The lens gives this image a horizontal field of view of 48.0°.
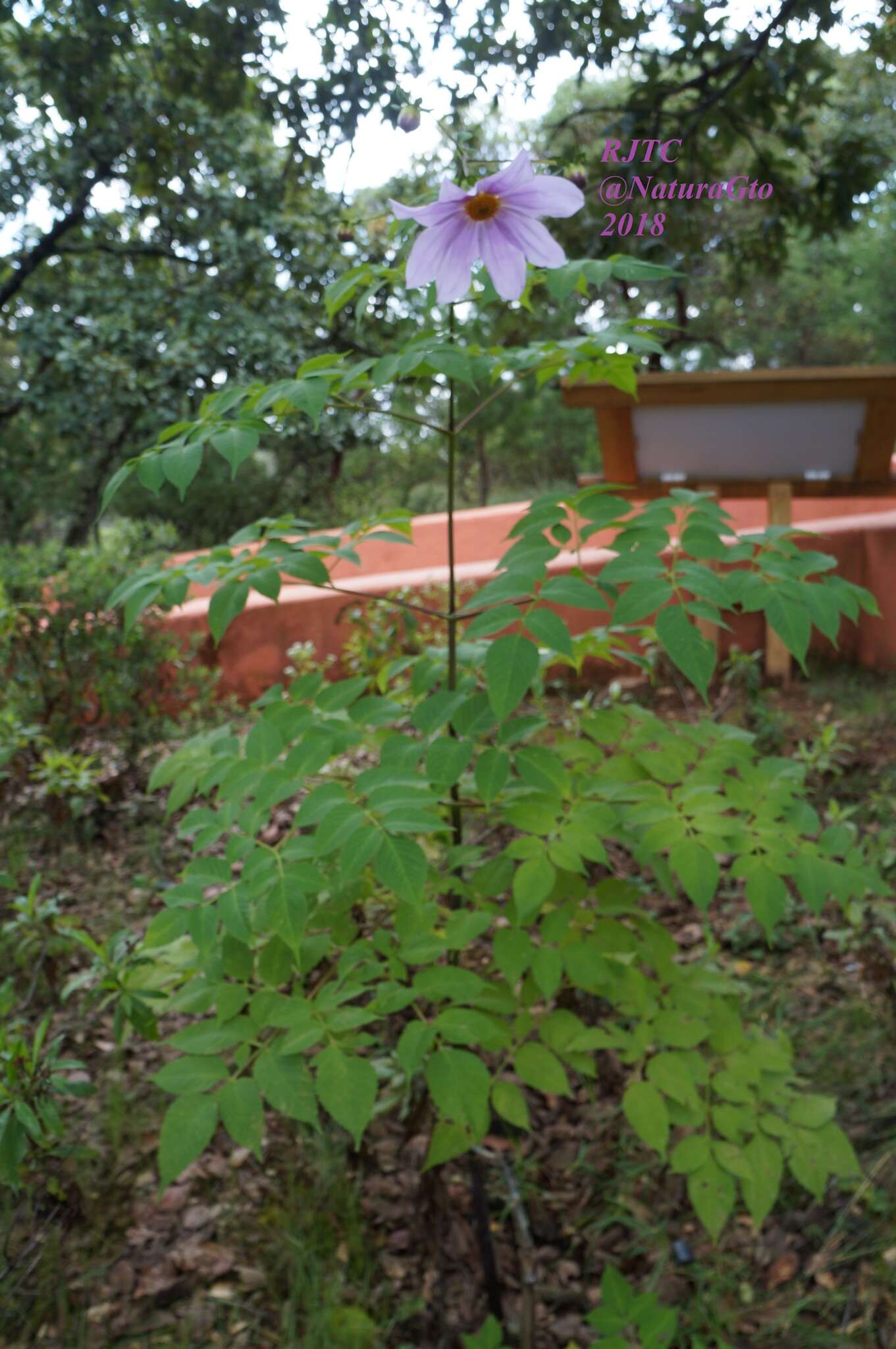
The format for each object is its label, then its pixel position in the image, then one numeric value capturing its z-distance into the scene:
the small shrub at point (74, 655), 3.06
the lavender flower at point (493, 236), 1.08
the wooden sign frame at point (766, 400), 3.15
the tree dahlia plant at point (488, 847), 1.06
